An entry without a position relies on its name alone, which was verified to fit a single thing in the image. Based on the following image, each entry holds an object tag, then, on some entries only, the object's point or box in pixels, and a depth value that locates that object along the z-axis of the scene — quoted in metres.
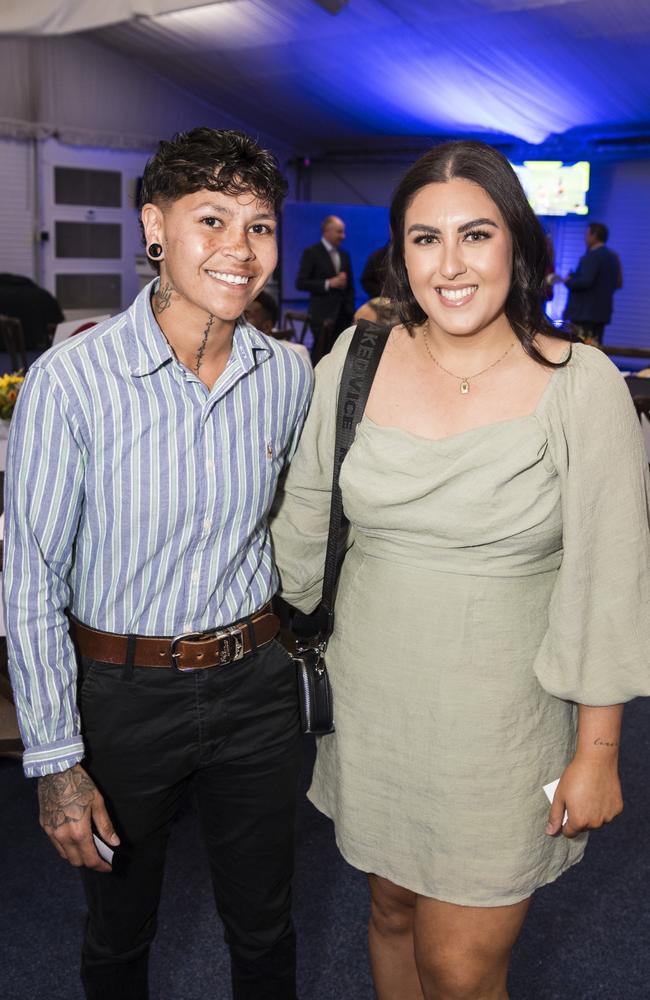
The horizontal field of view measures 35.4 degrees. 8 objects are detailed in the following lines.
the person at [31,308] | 11.80
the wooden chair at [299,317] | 8.63
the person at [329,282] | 9.21
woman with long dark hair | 1.43
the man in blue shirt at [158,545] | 1.38
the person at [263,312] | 4.10
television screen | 12.40
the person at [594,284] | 9.92
